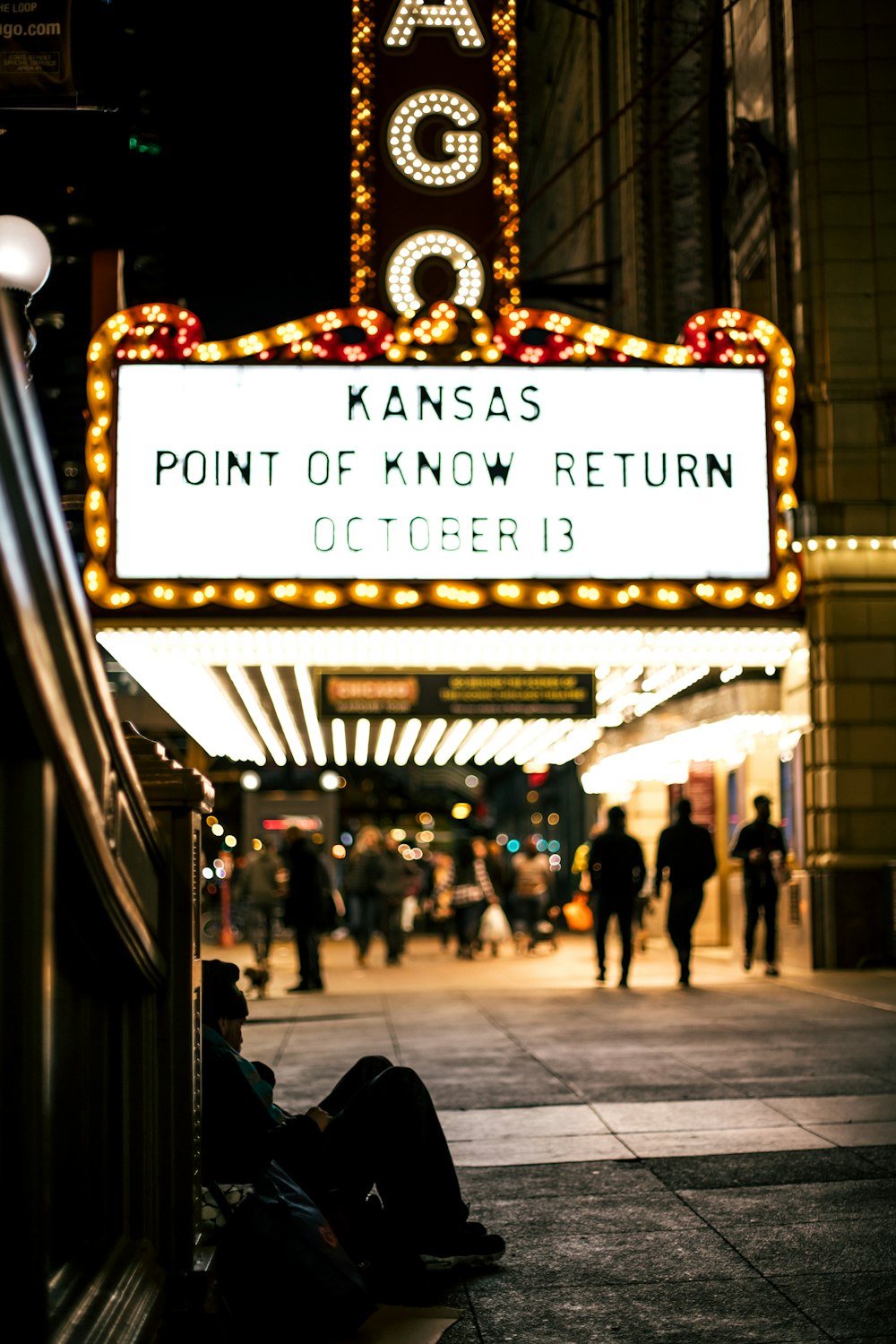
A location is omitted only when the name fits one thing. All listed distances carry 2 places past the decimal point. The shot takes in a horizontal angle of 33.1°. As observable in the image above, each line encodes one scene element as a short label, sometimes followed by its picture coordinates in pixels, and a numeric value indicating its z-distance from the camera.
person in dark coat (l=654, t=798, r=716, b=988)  16.39
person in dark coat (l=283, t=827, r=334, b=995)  17.28
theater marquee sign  12.88
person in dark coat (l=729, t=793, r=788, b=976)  16.61
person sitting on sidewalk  4.80
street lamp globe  7.49
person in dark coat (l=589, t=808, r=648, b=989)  16.92
